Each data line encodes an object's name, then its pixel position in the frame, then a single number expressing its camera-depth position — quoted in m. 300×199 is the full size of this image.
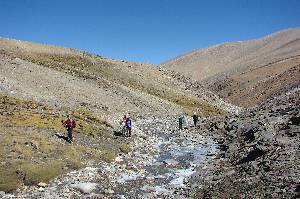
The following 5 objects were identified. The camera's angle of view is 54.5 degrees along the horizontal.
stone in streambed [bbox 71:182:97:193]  17.22
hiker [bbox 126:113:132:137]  30.08
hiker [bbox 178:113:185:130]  36.00
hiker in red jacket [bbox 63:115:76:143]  24.37
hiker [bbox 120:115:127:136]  30.38
